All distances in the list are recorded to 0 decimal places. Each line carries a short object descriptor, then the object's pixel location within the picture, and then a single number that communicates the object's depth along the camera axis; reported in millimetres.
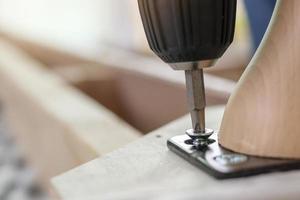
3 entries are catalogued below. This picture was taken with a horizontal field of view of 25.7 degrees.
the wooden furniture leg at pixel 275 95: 302
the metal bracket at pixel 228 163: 291
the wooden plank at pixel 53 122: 559
